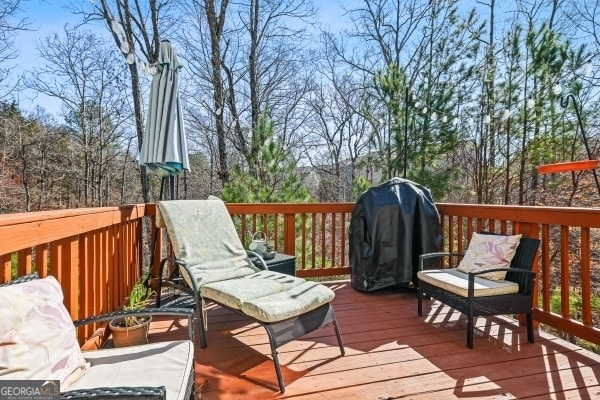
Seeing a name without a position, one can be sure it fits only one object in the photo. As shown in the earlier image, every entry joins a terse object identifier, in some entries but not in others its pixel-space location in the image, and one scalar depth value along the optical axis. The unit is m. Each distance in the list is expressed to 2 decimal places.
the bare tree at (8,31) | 7.38
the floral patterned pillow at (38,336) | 1.15
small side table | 3.40
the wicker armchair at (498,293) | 2.55
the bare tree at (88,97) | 9.61
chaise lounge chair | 2.19
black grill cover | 3.76
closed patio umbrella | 3.27
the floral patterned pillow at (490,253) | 2.80
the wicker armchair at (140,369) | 1.08
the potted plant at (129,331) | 2.35
